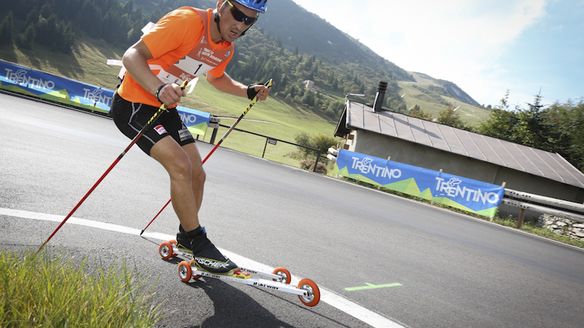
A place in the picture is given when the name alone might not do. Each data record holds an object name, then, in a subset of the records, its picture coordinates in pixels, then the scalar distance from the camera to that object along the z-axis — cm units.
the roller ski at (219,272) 307
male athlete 297
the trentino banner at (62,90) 1941
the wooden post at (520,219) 1404
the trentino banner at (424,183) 1493
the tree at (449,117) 7356
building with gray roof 2436
